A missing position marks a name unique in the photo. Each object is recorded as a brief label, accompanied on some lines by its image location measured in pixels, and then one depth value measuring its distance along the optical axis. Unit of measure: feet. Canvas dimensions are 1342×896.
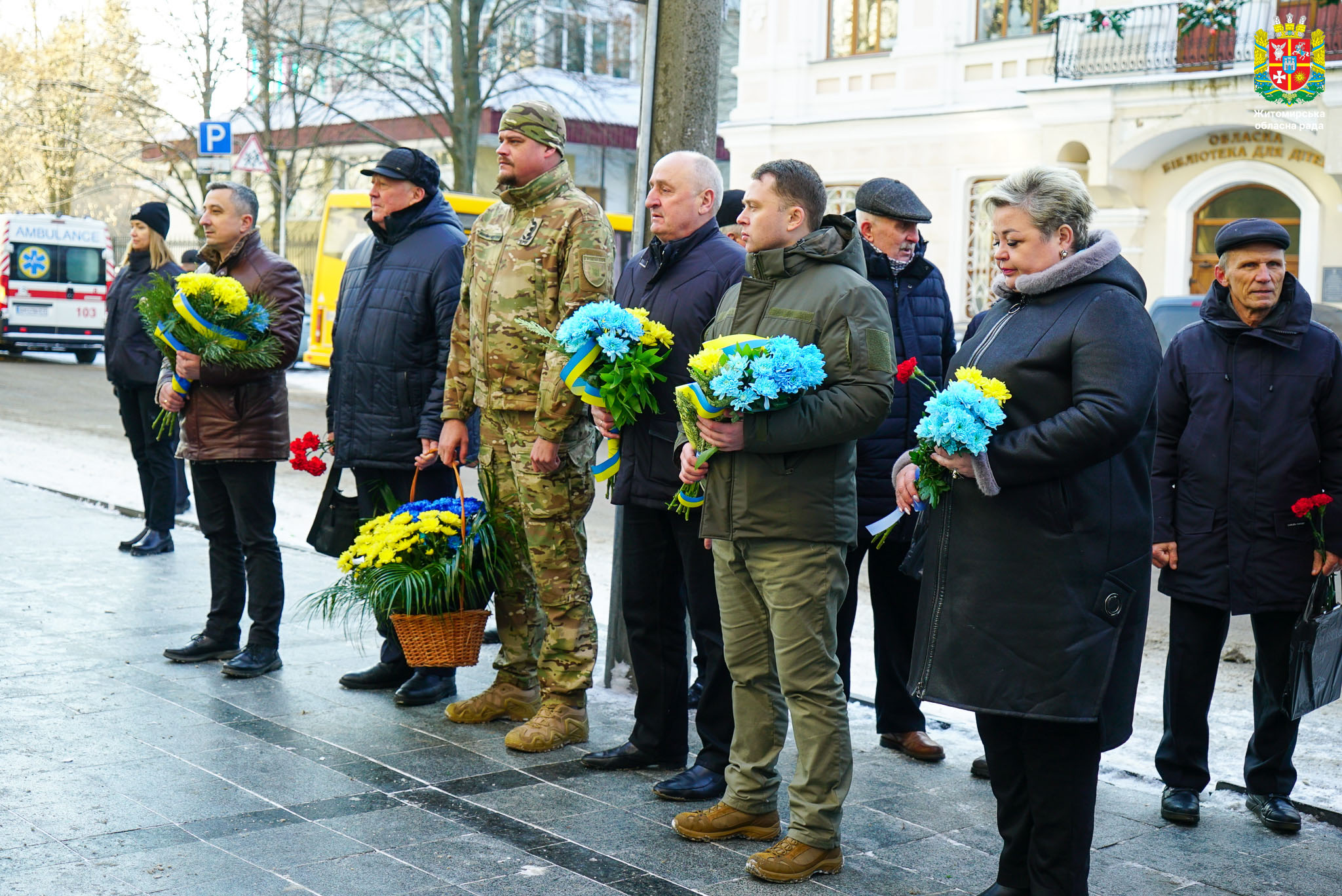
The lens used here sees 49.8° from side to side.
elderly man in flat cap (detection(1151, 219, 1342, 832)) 15.97
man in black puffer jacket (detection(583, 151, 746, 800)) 16.48
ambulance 92.99
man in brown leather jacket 21.35
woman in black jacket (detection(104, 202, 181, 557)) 31.53
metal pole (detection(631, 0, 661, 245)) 20.88
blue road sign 55.42
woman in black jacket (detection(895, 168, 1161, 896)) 12.11
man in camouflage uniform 17.79
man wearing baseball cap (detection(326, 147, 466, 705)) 20.06
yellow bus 78.69
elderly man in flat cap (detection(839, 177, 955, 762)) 18.38
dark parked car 42.16
